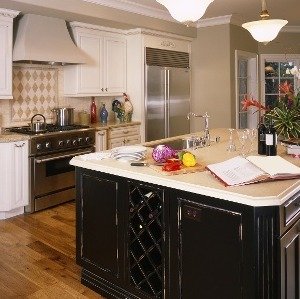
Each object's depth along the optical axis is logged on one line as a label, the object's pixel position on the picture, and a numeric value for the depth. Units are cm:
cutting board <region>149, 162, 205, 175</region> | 225
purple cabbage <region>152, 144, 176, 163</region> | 251
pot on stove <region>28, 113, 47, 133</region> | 452
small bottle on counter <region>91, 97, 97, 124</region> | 568
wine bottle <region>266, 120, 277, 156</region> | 271
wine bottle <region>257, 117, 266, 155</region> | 277
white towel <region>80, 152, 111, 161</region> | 270
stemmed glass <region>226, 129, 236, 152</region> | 315
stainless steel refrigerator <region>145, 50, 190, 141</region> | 584
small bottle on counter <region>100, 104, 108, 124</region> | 572
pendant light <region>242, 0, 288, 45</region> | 311
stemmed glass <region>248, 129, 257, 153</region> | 303
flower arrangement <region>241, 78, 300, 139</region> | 279
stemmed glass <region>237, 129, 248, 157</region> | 297
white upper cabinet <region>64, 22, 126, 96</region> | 516
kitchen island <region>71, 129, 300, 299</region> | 181
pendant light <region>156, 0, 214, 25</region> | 210
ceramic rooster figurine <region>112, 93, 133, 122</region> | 573
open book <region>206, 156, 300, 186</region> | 201
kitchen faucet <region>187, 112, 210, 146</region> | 348
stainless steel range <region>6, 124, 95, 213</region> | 429
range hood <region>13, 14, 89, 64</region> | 435
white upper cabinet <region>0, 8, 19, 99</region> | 416
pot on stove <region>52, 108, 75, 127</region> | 496
